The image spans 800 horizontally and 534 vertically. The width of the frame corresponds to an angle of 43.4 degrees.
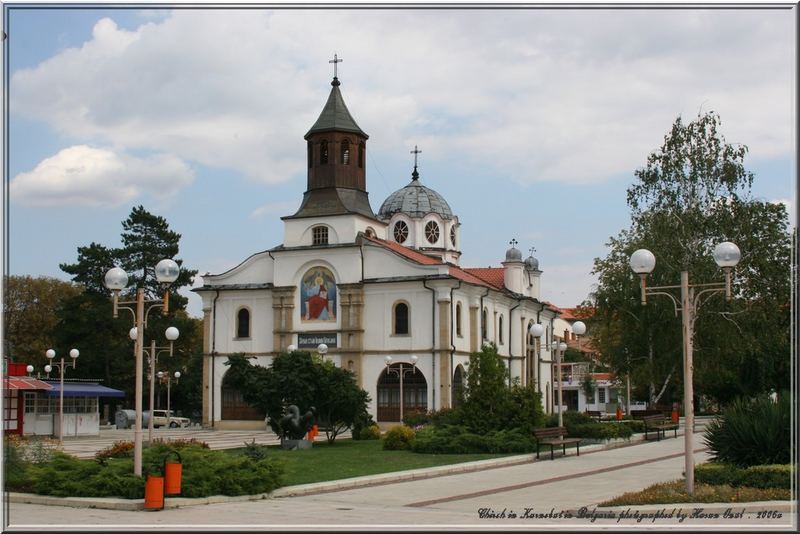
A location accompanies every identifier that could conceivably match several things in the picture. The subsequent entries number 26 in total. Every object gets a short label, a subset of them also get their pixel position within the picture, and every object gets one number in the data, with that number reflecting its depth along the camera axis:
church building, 51.75
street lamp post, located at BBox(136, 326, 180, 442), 26.95
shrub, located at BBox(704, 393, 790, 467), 18.27
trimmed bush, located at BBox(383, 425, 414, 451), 31.27
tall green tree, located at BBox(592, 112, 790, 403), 42.50
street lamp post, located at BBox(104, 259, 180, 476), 17.77
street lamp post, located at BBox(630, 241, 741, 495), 16.05
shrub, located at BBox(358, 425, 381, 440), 38.28
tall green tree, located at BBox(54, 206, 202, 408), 66.06
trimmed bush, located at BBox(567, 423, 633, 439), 33.72
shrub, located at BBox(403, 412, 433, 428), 42.72
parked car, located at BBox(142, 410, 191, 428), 61.09
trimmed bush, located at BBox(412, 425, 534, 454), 28.66
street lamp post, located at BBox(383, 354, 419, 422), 50.83
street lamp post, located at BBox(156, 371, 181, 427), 62.38
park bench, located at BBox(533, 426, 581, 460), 27.67
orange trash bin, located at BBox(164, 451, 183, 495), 16.33
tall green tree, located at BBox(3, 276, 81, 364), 69.25
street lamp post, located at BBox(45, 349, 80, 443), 37.34
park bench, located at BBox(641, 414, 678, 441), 36.72
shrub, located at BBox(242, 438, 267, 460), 19.09
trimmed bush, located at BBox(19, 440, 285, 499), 16.59
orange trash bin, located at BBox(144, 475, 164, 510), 15.61
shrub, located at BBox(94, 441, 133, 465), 23.91
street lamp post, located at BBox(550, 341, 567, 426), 31.26
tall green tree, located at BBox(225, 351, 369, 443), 33.66
